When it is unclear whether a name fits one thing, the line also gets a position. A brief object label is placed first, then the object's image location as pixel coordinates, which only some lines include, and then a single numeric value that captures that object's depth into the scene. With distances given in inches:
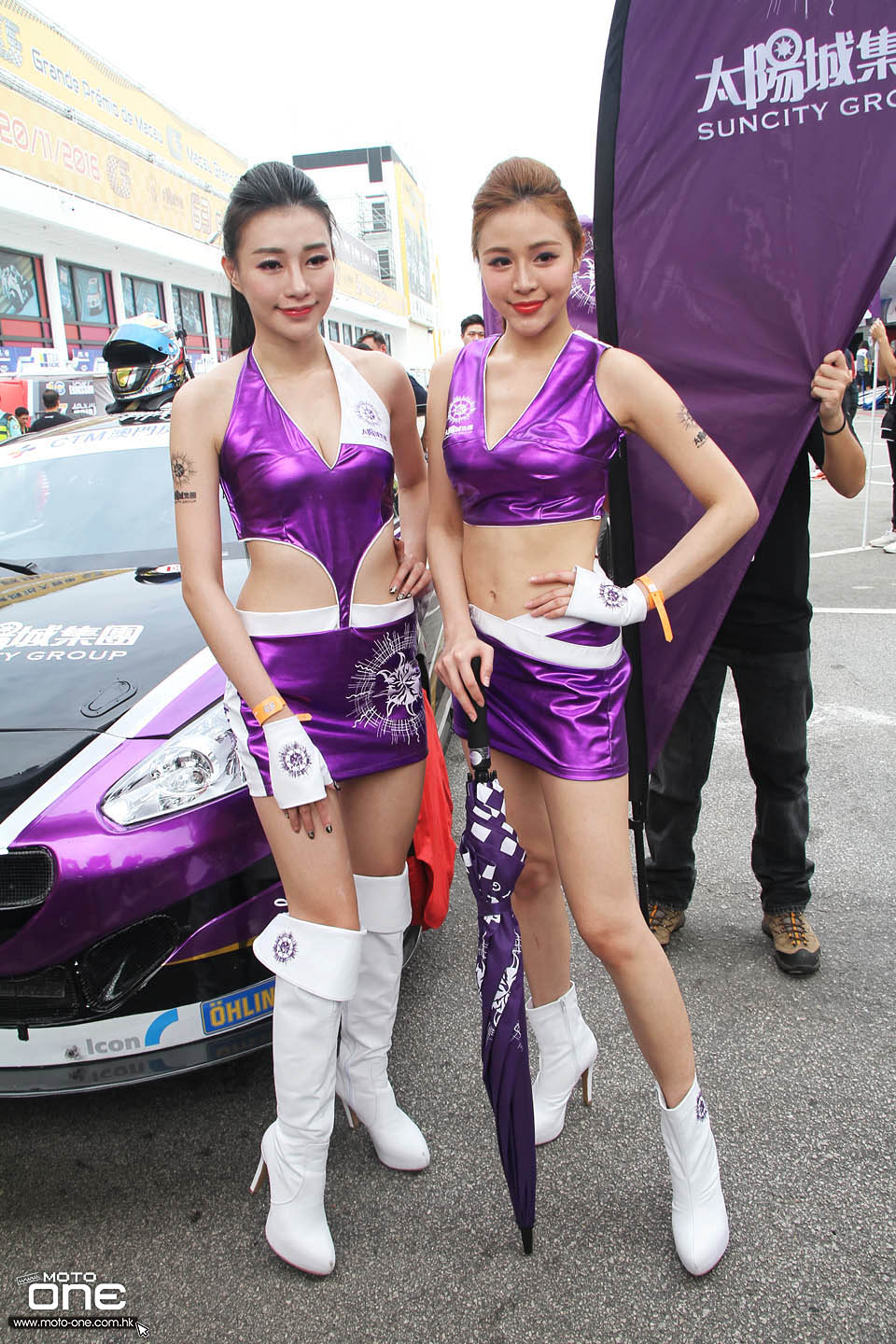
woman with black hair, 70.9
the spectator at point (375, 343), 175.5
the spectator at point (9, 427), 469.4
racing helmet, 167.5
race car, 77.0
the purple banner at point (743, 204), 81.9
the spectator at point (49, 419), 287.6
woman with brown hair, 71.6
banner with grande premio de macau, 673.0
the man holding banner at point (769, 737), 102.4
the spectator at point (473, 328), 315.0
